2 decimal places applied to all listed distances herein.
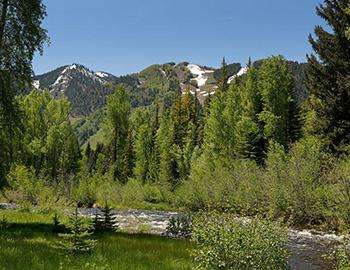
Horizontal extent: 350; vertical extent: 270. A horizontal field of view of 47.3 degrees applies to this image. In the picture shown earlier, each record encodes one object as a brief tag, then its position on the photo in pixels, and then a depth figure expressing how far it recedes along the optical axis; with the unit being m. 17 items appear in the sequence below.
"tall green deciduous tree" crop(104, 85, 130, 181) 73.75
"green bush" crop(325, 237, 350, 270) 7.41
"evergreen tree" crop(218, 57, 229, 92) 76.22
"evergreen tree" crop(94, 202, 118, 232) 20.09
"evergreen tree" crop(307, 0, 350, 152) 31.61
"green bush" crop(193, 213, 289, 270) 7.90
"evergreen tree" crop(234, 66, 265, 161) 49.75
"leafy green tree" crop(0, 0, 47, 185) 18.42
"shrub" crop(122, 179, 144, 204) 57.46
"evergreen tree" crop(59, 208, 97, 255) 10.81
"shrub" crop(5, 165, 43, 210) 39.59
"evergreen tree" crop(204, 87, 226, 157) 53.91
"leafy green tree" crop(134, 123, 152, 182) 82.81
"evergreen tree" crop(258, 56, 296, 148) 48.34
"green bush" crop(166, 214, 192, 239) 22.19
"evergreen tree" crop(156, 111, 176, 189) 76.62
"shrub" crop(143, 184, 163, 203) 59.09
